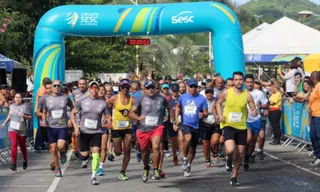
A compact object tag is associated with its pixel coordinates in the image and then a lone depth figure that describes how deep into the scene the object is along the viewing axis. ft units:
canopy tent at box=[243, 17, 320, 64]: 85.61
